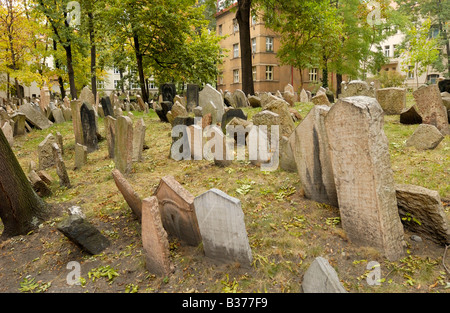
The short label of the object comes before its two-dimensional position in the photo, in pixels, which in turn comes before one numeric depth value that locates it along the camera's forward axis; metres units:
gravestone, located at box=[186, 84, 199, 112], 13.39
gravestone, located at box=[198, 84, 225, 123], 10.15
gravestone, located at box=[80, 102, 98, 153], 8.70
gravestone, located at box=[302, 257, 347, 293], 2.80
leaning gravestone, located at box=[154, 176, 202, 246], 3.94
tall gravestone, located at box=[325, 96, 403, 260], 3.34
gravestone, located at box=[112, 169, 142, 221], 4.59
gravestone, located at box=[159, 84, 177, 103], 14.73
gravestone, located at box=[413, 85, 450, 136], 7.25
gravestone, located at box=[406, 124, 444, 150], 6.13
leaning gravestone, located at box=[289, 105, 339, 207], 4.32
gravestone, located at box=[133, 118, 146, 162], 7.36
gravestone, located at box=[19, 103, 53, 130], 12.48
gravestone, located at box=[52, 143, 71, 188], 6.25
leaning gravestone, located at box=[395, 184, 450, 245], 3.56
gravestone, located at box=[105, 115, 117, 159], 7.69
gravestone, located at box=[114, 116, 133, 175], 6.40
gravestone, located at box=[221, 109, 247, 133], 8.10
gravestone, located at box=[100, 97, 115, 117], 12.02
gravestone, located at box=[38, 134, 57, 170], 7.75
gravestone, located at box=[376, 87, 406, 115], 9.61
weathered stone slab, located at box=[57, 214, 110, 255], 3.99
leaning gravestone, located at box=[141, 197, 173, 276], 3.52
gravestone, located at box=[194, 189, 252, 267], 3.38
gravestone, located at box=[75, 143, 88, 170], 7.65
